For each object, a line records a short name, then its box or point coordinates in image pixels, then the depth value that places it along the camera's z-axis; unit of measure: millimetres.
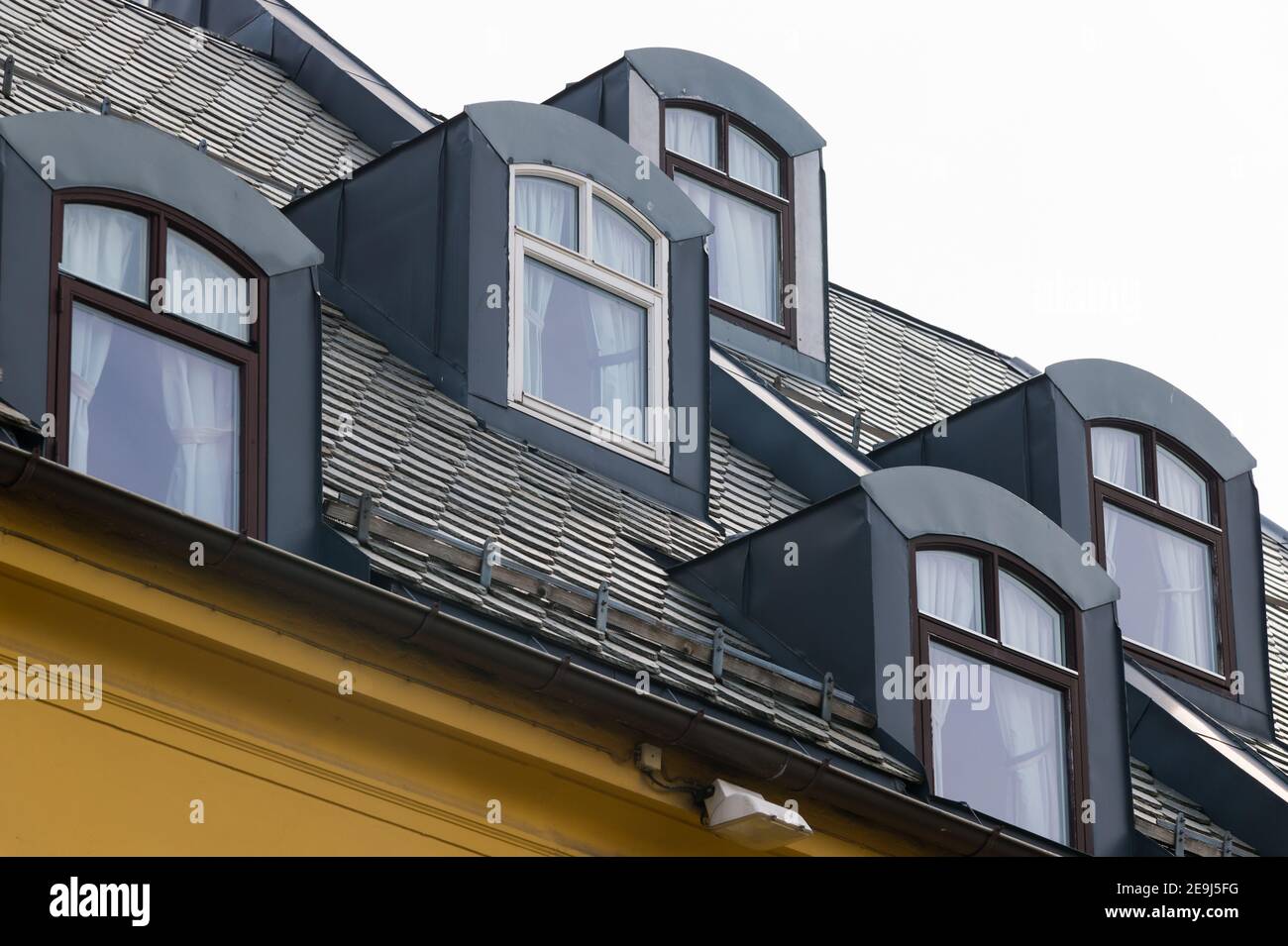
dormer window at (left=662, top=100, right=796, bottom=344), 17047
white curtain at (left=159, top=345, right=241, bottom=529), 11000
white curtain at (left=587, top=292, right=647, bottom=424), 14195
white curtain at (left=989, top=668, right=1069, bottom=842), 13492
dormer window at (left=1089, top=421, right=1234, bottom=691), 15812
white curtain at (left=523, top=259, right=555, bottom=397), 13953
